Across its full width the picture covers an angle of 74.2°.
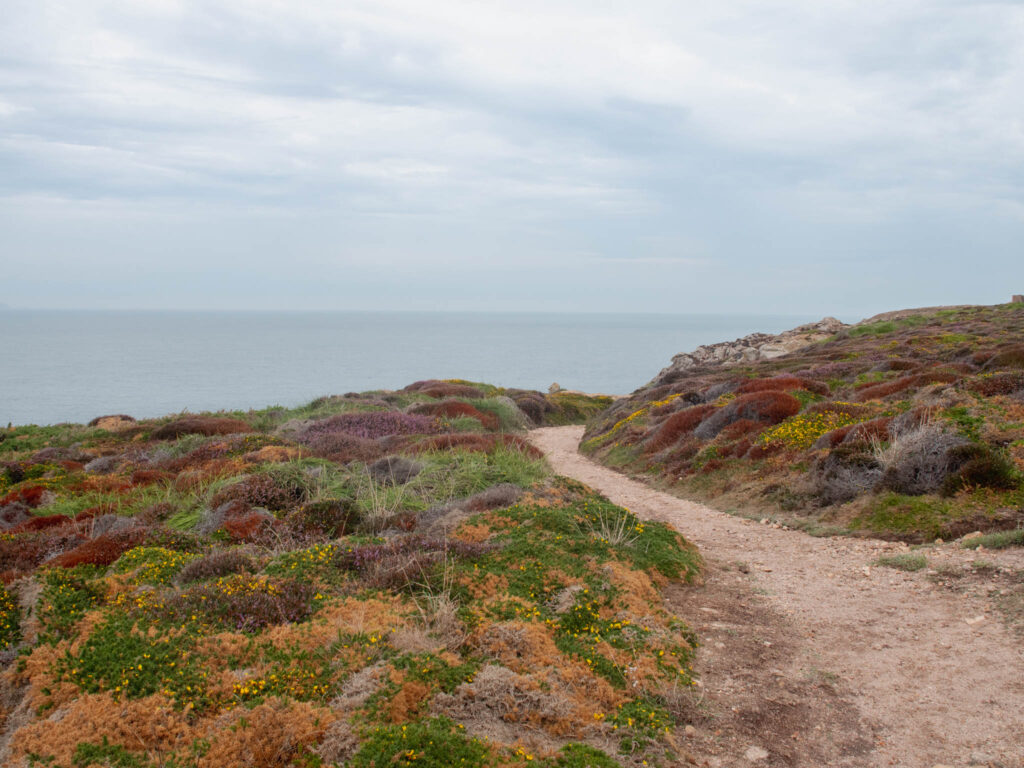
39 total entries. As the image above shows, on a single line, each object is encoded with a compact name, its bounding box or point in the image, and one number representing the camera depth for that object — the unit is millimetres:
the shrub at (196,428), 21172
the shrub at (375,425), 19078
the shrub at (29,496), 12562
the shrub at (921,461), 9859
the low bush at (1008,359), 18891
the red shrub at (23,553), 7523
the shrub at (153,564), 6195
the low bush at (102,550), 6992
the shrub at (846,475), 10727
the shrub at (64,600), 5223
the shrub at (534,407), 35094
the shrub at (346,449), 14297
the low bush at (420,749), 3779
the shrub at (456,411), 24359
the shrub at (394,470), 11907
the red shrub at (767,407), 15859
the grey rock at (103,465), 16344
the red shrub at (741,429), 15625
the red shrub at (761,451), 13969
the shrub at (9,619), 5246
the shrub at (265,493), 9828
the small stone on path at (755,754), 4285
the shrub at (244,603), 5289
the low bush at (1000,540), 7754
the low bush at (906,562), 7773
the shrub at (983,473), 9375
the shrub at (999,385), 12609
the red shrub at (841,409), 14305
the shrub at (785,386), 18548
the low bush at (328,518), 8570
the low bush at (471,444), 15125
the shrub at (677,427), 18219
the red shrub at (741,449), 14578
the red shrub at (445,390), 31719
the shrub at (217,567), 6238
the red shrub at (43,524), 9828
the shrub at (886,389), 16344
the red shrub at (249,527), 8094
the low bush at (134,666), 4387
